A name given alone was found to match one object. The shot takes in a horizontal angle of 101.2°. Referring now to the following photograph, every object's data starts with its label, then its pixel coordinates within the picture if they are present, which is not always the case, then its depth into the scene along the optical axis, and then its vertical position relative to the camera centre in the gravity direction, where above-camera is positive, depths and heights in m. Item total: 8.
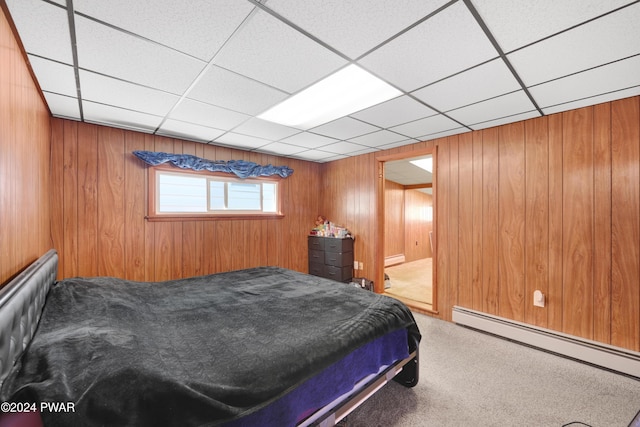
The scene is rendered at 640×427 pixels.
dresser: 4.65 -0.81
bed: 0.98 -0.74
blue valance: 3.39 +0.74
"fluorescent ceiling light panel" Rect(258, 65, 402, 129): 2.09 +1.07
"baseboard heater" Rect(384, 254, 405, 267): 6.94 -1.27
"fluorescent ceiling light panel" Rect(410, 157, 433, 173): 5.54 +1.08
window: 3.59 +0.29
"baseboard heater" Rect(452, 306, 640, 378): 2.32 -1.31
